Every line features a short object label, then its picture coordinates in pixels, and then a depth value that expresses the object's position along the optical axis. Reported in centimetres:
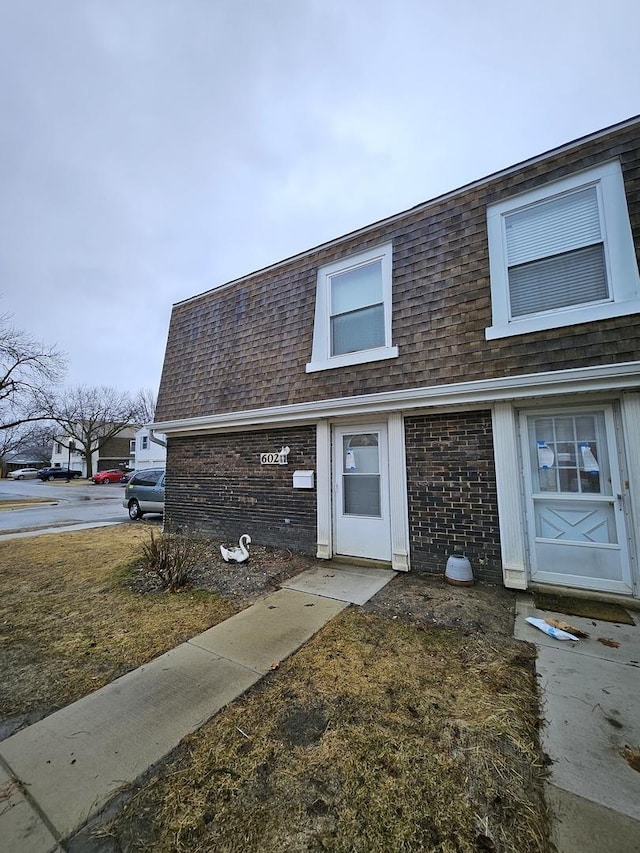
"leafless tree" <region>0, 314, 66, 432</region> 2205
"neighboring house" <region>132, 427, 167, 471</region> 3194
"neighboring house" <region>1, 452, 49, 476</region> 6231
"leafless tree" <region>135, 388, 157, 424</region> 4884
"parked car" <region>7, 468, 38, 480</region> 4895
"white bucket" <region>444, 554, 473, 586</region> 430
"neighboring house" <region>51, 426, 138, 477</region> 4947
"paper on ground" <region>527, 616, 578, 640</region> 308
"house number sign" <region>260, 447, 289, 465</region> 614
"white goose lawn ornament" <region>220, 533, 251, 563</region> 545
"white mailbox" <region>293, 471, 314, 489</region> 580
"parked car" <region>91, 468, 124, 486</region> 3416
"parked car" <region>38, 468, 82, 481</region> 4462
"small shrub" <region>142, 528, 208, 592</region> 456
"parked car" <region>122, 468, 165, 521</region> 1123
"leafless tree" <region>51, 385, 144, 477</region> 4225
